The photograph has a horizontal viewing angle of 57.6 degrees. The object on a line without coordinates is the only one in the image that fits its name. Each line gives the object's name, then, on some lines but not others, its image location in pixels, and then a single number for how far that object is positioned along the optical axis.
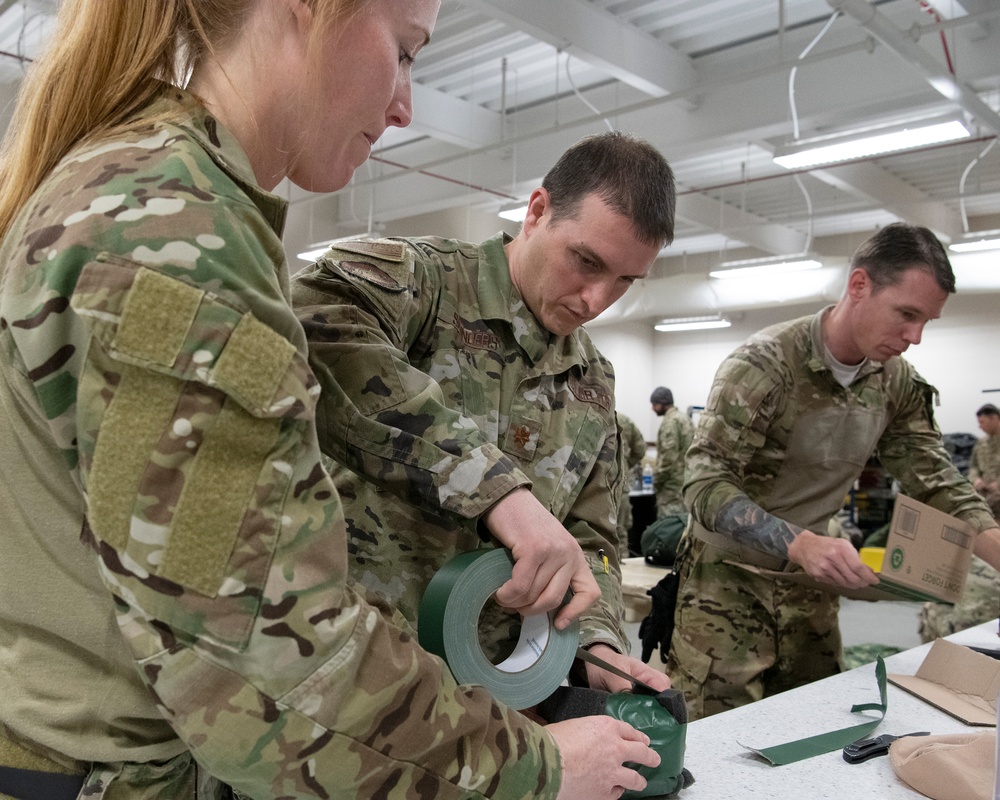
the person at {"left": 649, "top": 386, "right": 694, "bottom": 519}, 9.98
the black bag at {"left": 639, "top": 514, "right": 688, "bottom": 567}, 5.73
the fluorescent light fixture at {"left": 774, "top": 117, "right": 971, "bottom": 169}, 5.08
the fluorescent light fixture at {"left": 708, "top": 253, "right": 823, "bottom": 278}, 8.82
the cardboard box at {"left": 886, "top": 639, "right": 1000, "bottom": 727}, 1.83
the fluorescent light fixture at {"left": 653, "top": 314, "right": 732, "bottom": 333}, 13.18
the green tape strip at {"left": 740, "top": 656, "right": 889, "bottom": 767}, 1.51
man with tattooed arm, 2.75
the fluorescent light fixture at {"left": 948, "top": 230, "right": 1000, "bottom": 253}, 7.91
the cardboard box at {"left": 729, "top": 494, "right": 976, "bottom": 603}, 2.17
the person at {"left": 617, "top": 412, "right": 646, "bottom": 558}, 7.90
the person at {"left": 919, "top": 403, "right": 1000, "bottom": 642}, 4.08
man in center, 1.42
